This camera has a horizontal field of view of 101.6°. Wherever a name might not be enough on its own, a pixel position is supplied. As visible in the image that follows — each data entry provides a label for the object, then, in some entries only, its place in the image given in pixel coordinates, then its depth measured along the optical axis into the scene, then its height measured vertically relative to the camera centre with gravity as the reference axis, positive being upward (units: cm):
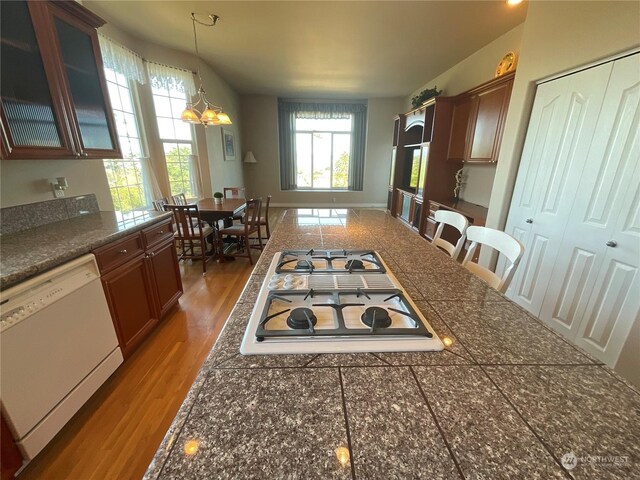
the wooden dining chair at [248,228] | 343 -85
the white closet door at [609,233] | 147 -39
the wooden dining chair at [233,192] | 471 -52
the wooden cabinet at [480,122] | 271 +51
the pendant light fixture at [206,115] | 287 +55
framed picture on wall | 515 +36
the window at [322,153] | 662 +30
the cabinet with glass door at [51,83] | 138 +46
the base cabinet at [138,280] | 160 -81
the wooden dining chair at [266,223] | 398 -87
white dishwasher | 107 -86
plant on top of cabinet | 411 +108
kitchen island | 42 -47
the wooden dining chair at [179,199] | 381 -51
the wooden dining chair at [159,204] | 329 -50
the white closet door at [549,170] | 170 -2
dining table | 324 -56
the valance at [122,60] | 282 +116
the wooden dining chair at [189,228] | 304 -80
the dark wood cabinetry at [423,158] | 368 +12
